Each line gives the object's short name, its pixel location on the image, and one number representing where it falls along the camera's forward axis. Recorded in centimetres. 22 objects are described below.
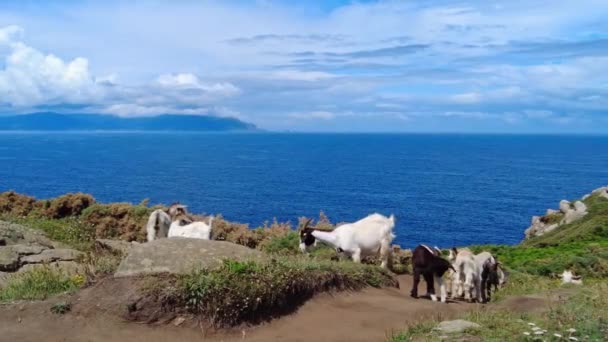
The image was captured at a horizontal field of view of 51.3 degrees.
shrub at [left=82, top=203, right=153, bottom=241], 2641
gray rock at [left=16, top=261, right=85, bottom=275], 1600
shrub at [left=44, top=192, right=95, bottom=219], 2939
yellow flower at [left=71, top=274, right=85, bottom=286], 1469
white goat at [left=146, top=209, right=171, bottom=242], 2012
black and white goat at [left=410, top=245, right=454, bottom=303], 1467
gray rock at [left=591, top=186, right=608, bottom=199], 5176
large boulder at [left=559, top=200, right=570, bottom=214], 5078
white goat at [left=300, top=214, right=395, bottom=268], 1678
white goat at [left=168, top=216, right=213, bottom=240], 1886
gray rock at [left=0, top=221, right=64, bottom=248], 2170
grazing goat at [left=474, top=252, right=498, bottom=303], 1534
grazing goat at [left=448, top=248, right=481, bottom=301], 1524
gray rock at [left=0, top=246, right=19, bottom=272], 1795
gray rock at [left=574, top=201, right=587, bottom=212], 4684
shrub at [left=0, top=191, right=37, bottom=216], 2998
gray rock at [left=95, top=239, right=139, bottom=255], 1925
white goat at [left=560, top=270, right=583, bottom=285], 1820
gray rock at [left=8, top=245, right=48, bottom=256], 1906
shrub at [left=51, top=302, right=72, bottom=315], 1256
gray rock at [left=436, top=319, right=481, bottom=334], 1070
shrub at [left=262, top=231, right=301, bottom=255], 1962
